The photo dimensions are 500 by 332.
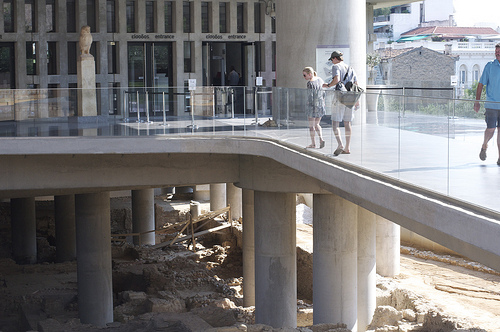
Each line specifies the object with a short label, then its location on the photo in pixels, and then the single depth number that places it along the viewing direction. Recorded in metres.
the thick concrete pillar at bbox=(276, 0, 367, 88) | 21.25
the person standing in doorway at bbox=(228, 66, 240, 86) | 29.73
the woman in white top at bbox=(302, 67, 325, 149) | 15.17
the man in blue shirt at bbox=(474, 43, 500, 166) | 11.66
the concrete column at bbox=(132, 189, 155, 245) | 35.03
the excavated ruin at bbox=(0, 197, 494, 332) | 19.70
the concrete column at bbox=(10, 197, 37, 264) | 32.72
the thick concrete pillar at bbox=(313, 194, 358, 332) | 20.20
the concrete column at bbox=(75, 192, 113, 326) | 23.89
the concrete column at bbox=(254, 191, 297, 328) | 21.25
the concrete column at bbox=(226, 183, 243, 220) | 38.00
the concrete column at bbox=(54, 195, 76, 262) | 32.44
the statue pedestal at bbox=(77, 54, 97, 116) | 24.77
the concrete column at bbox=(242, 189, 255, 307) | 25.17
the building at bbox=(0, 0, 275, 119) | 32.78
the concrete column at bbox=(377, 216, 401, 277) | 27.42
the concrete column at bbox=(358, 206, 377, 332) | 22.36
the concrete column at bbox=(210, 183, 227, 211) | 39.50
